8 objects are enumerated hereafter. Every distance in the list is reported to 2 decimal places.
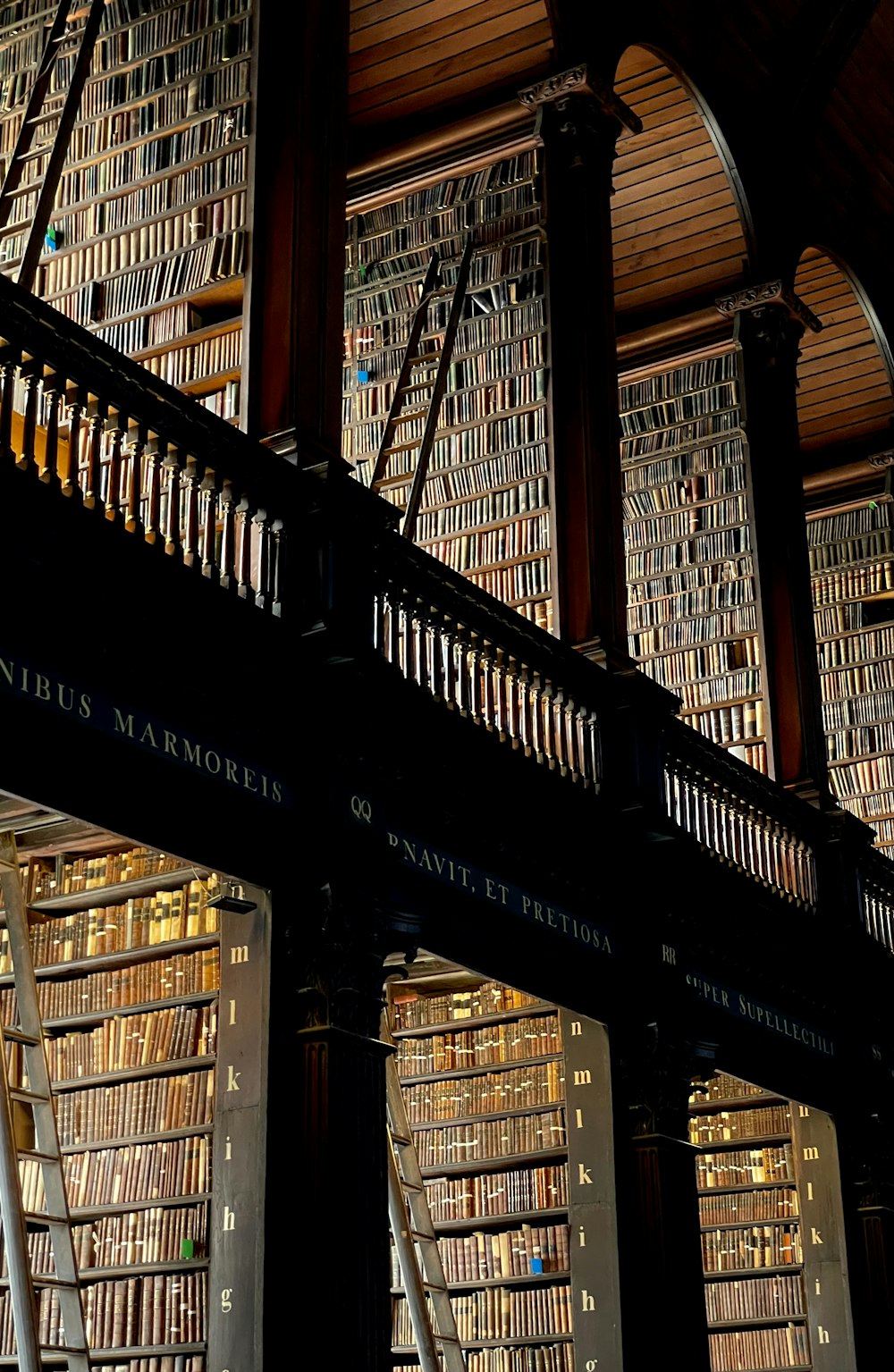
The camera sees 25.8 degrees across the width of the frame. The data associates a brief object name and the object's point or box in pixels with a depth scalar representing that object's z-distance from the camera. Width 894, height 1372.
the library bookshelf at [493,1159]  6.62
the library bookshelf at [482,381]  7.59
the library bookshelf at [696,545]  8.99
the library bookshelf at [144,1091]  5.07
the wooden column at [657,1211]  6.26
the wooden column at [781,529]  8.72
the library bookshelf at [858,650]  10.18
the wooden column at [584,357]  7.27
